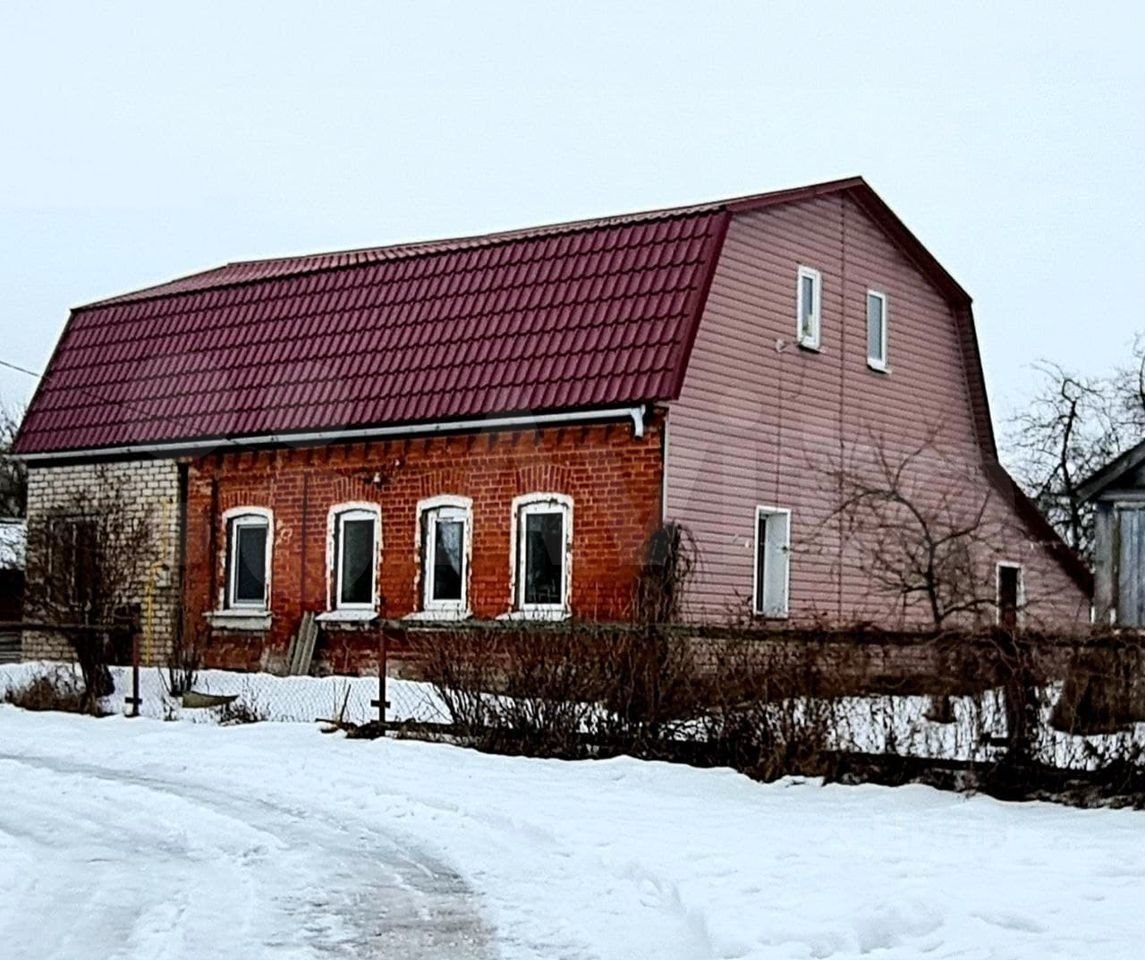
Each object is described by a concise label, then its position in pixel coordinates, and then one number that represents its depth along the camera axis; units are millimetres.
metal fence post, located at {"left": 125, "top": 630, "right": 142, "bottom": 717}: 19797
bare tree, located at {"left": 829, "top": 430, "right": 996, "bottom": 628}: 21492
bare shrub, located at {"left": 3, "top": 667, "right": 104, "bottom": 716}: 21094
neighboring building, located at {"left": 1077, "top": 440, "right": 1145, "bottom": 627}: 18812
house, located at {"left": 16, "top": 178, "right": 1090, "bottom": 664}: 22859
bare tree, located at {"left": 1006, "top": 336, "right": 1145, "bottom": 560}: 50031
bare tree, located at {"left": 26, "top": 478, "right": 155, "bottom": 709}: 24953
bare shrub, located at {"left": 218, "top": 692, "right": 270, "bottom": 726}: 19266
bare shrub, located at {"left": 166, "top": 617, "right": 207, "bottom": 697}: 22328
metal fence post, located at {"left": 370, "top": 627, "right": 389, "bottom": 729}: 17344
